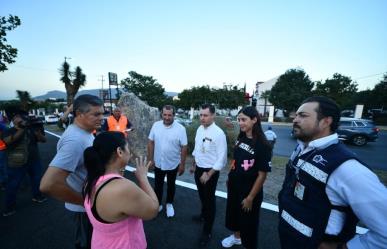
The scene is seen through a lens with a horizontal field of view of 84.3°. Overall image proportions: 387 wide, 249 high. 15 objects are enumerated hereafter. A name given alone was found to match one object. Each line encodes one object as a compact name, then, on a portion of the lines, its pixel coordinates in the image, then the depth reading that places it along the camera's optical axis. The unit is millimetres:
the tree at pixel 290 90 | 38562
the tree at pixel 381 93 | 30875
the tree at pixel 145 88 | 50656
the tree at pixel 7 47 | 8703
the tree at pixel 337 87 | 43025
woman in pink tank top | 1383
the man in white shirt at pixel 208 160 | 3318
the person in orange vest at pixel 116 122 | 6439
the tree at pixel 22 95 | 41750
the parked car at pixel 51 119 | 33344
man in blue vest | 1306
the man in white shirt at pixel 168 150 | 3947
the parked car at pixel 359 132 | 13719
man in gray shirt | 1781
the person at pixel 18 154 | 3969
